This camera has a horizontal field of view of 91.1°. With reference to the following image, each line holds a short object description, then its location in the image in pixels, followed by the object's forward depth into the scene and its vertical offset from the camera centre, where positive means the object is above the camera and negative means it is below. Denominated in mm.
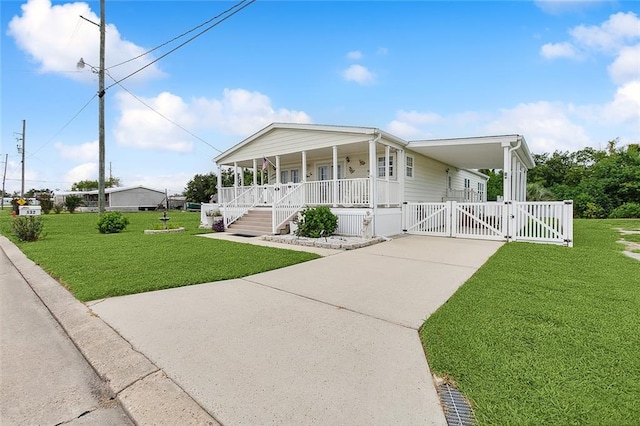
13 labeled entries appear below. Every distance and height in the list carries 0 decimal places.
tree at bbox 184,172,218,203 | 42469 +2735
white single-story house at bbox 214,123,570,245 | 10180 +847
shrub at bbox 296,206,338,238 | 10102 -528
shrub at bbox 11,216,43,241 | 10322 -685
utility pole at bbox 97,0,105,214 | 13188 +4160
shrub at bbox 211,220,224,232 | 13593 -822
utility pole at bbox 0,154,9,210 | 45344 +5875
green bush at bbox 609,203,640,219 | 20172 -394
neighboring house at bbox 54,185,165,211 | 42438 +1339
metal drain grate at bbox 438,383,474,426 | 1856 -1266
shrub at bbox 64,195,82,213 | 29812 +461
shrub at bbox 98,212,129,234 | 12852 -630
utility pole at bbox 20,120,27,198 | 34406 +8854
